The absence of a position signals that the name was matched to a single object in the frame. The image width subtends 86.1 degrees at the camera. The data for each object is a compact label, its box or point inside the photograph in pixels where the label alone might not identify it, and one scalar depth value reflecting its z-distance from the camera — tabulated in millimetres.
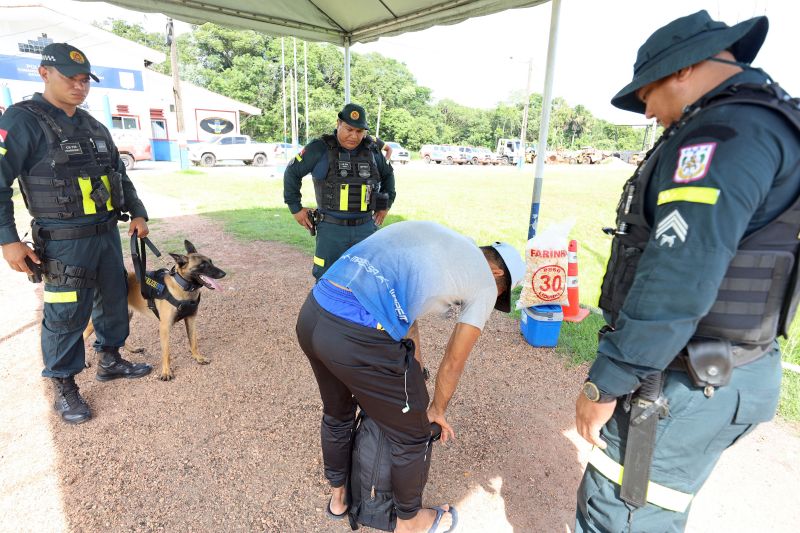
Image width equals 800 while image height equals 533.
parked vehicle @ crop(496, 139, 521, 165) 40656
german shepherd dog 3455
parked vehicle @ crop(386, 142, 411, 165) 31094
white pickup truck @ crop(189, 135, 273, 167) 23438
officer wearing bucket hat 1113
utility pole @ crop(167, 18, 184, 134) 19341
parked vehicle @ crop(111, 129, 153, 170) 19500
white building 20562
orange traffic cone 4512
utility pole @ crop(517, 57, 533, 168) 30144
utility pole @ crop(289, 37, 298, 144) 31412
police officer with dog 2734
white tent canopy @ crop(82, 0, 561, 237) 4411
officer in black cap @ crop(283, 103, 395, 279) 4102
